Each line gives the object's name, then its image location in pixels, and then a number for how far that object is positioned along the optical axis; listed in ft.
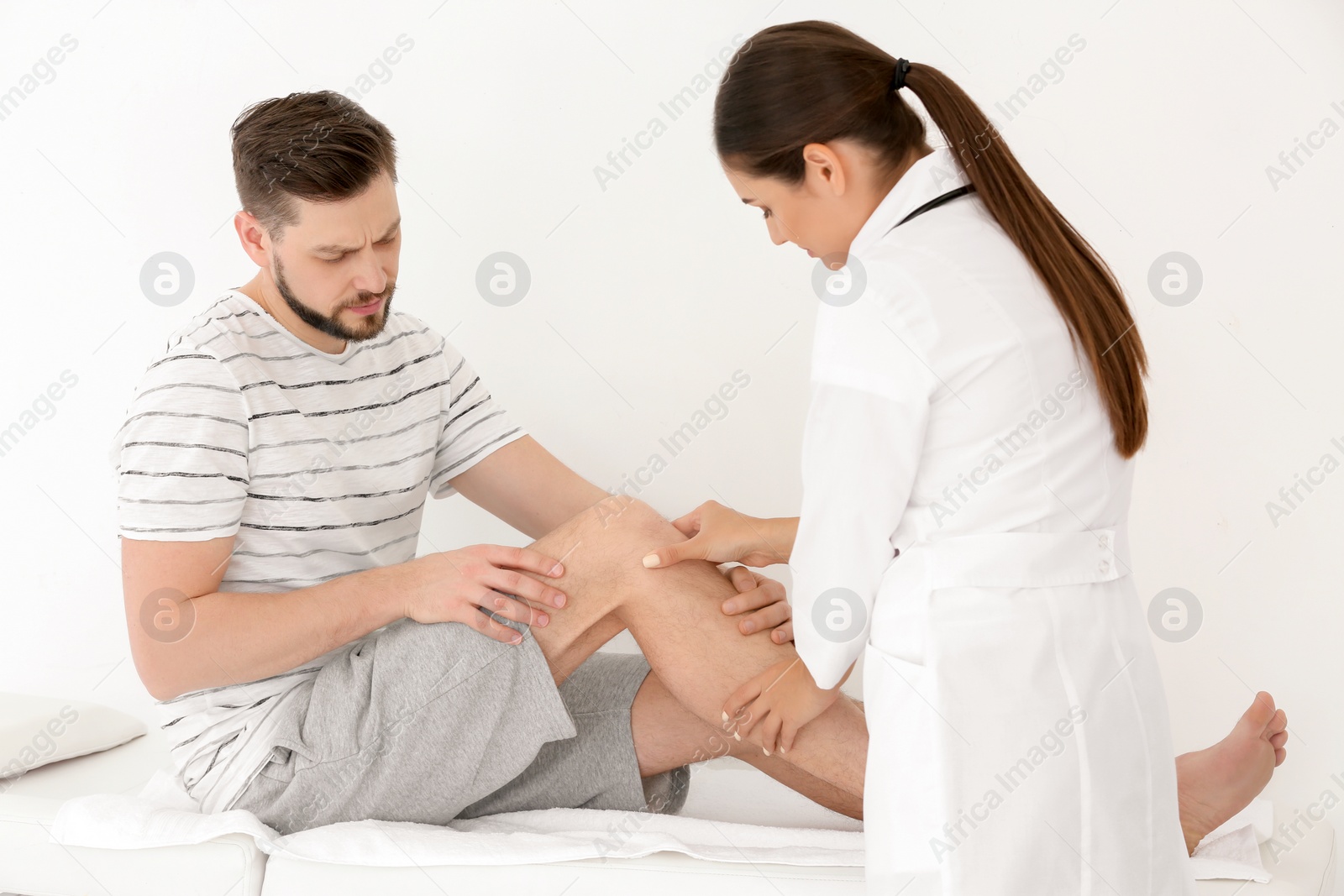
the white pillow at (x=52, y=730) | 5.39
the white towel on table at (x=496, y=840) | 4.37
